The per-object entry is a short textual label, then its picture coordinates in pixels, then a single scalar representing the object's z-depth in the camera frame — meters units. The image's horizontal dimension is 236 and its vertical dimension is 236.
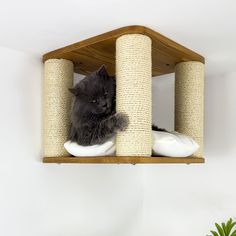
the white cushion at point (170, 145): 1.58
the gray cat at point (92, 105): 1.60
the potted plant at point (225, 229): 1.95
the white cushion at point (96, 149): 1.55
